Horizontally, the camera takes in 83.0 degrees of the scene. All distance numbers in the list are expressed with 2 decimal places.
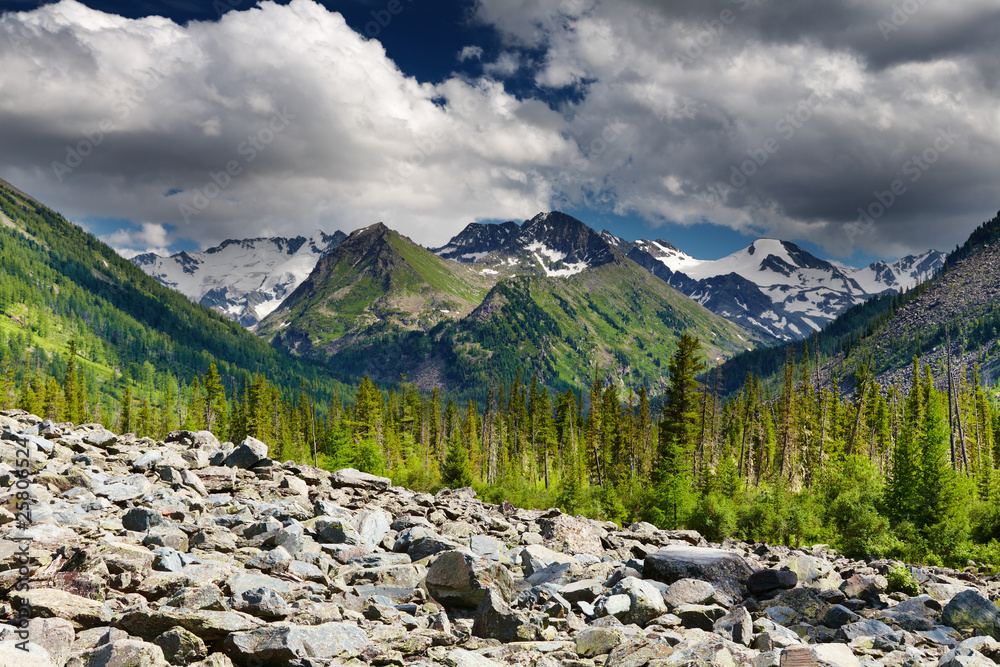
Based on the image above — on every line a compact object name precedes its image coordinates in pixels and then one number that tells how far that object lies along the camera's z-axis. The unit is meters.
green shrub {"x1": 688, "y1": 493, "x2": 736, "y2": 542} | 45.09
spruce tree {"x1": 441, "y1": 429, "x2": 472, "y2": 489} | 59.53
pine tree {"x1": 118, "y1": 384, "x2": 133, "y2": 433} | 115.31
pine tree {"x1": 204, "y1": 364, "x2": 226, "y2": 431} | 98.25
